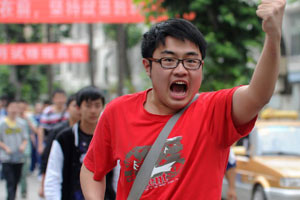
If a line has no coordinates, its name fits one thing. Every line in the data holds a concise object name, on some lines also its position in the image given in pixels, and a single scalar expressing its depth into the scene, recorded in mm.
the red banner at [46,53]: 26081
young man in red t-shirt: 2832
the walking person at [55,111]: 11191
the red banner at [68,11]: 17547
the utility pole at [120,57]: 19172
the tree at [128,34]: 29952
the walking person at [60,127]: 6482
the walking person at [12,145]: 10773
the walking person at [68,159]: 5246
